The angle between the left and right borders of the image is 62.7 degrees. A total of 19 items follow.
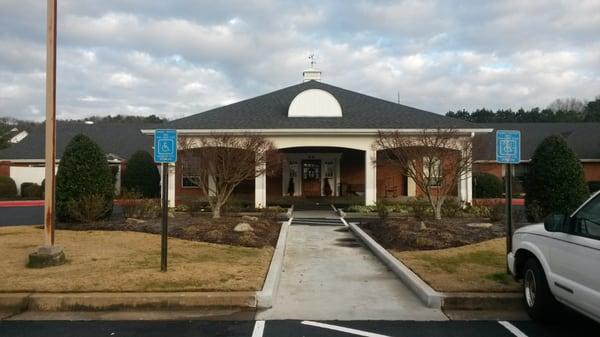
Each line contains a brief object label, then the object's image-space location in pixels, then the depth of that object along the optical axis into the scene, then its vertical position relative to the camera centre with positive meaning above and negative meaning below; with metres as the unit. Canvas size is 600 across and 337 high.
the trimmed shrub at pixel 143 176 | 26.39 +0.28
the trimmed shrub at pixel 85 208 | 14.30 -0.78
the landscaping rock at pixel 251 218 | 14.66 -1.11
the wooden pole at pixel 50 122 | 8.59 +1.04
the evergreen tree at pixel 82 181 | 14.48 +0.00
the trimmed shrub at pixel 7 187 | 29.18 -0.36
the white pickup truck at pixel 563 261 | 4.84 -0.87
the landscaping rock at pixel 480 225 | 13.08 -1.15
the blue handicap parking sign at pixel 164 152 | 8.04 +0.48
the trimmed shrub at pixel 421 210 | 14.86 -0.92
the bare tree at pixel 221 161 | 15.86 +0.69
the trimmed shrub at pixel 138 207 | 15.68 -0.85
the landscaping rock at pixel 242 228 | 12.34 -1.17
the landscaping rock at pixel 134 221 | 14.20 -1.18
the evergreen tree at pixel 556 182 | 14.41 +0.01
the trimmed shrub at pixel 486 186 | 25.55 -0.20
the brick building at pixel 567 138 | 30.52 +2.74
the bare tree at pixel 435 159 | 15.09 +0.73
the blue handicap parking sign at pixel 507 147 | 8.09 +0.58
